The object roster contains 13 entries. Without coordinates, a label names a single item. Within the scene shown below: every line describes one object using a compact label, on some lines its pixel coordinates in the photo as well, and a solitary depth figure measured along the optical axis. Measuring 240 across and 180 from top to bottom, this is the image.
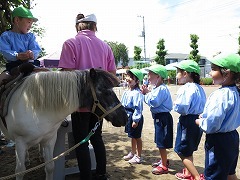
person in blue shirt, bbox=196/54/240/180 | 1.81
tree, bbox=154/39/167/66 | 34.74
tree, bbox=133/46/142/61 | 40.70
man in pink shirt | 2.21
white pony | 1.98
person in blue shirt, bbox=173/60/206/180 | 2.58
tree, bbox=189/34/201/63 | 30.56
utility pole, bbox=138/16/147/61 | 38.47
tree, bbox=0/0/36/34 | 3.68
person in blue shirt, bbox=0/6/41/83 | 2.37
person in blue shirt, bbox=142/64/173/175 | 2.97
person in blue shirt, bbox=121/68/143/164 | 3.22
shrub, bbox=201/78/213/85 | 24.56
